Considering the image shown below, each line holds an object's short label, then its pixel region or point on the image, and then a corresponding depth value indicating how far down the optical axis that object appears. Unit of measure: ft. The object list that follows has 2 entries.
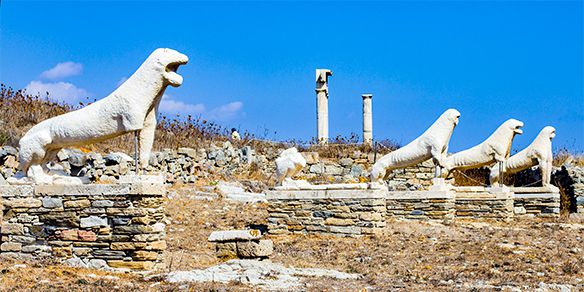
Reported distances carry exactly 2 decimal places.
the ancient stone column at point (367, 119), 92.42
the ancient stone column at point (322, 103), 90.84
